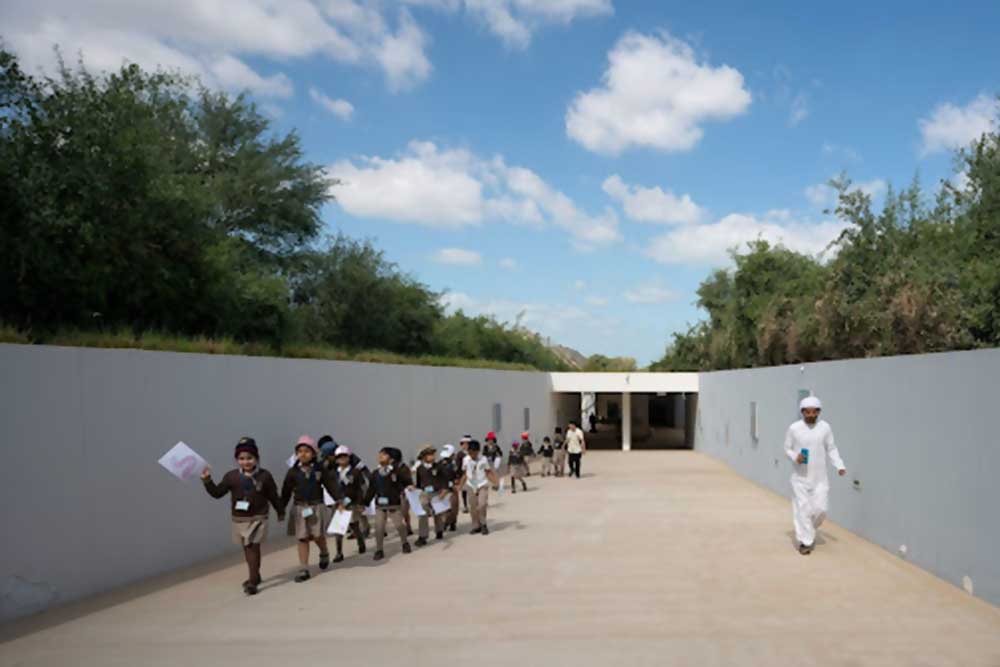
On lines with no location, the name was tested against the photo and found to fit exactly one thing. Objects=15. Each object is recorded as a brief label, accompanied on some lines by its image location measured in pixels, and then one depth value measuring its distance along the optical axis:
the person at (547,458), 22.28
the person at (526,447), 19.31
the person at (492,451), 15.24
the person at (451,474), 11.13
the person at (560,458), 22.64
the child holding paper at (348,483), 9.27
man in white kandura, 9.84
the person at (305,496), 8.64
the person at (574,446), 21.38
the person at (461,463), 11.92
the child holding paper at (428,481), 10.92
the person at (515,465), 18.47
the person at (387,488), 9.81
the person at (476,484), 11.70
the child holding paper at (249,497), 7.90
